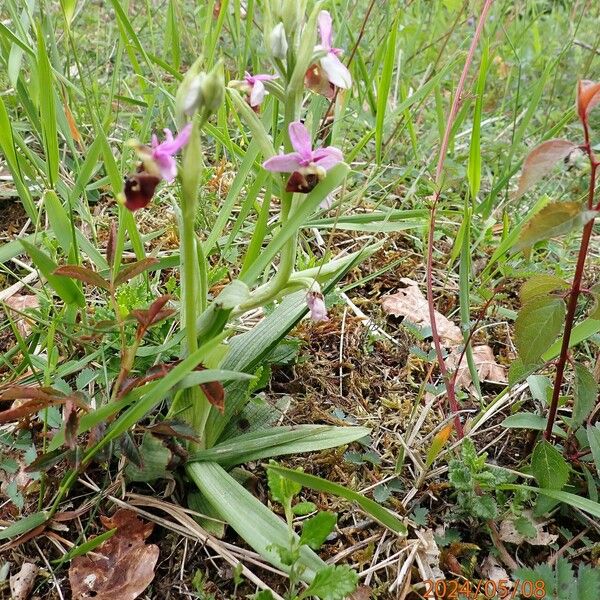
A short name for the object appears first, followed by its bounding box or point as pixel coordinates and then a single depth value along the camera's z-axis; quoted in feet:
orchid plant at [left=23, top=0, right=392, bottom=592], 0.64
